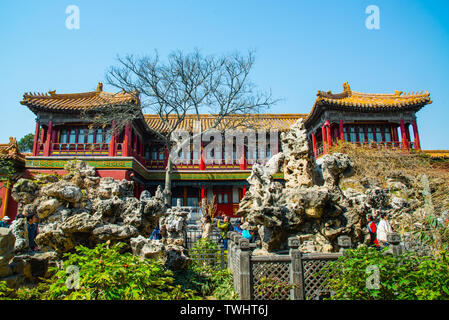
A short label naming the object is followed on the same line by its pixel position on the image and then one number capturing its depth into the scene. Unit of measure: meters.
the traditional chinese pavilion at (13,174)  16.15
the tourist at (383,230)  6.27
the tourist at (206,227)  9.21
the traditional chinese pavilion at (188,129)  17.44
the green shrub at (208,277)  5.25
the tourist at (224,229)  9.01
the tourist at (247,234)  7.11
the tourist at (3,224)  7.62
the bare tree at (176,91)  16.30
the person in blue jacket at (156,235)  8.02
